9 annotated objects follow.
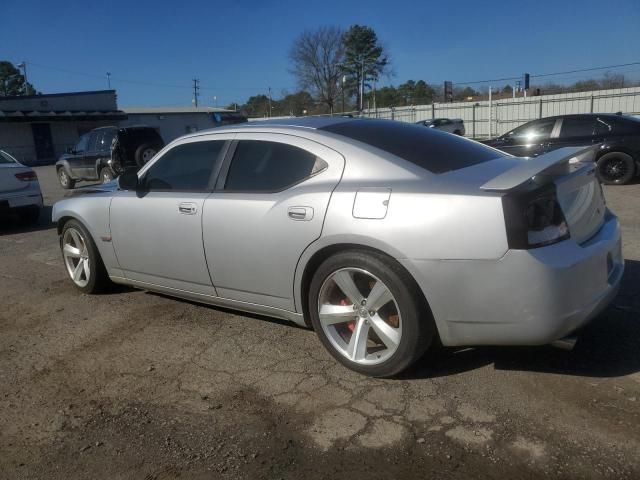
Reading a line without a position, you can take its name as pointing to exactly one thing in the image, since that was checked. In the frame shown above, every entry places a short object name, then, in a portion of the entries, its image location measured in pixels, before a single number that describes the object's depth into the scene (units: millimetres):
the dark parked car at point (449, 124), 29997
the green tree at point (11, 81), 84250
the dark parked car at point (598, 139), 10336
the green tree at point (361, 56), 64812
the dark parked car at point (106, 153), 14531
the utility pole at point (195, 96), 92812
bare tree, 62094
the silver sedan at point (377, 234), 2766
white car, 8883
